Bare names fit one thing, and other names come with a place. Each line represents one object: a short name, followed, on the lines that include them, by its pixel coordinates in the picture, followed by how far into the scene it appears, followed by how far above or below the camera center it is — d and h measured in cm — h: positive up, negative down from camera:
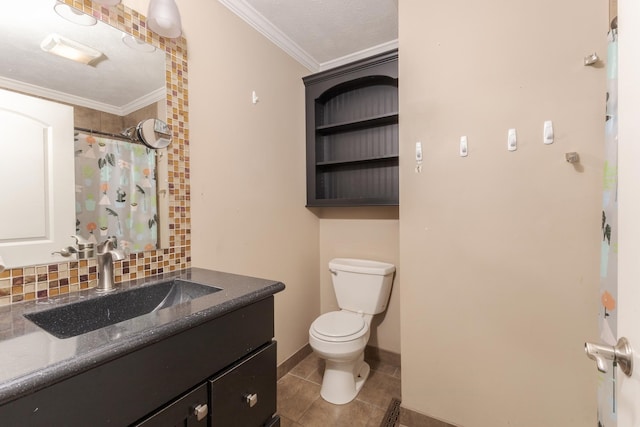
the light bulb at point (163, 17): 118 +83
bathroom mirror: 93 +55
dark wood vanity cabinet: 55 -42
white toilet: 165 -73
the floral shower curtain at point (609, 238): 75 -9
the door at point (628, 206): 45 +0
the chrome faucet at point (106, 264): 105 -20
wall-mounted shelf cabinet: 207 +61
